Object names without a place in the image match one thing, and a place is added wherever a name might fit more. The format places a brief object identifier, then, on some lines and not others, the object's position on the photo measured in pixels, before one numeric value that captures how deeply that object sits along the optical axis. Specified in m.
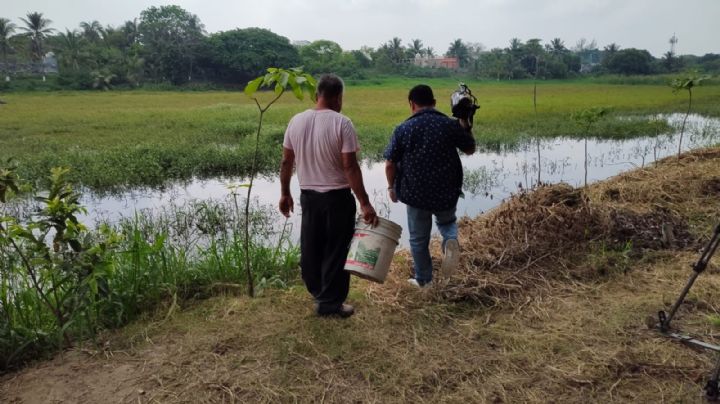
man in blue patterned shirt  3.02
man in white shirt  2.72
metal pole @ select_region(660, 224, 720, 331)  2.20
